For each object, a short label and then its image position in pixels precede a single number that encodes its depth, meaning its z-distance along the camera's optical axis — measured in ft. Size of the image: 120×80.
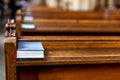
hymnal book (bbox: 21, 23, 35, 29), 9.58
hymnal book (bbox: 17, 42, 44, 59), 4.75
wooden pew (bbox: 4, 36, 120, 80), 4.78
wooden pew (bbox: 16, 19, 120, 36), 9.84
